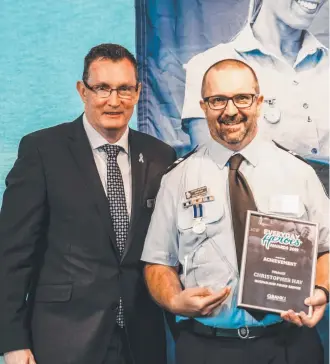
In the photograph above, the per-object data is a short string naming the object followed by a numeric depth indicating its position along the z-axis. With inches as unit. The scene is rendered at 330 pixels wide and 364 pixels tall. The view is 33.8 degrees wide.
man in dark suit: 77.6
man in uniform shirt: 73.9
